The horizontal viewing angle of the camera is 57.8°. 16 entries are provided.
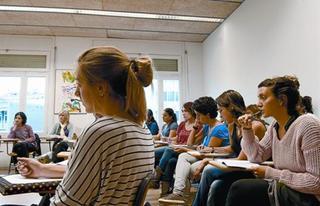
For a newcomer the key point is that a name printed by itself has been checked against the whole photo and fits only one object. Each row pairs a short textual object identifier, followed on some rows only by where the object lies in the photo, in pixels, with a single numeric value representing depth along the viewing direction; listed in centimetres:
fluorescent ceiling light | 495
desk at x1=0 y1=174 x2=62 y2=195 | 98
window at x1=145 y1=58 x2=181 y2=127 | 661
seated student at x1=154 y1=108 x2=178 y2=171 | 460
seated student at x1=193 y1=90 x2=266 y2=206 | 215
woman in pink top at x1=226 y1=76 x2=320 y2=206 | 147
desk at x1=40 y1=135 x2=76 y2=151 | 500
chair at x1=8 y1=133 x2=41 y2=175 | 537
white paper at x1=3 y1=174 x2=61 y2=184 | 103
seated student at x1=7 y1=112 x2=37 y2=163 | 526
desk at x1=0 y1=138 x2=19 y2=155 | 491
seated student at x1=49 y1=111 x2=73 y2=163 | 555
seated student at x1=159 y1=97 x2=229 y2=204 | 279
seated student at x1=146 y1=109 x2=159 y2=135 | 509
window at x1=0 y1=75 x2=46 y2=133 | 618
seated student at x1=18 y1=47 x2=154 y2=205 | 80
